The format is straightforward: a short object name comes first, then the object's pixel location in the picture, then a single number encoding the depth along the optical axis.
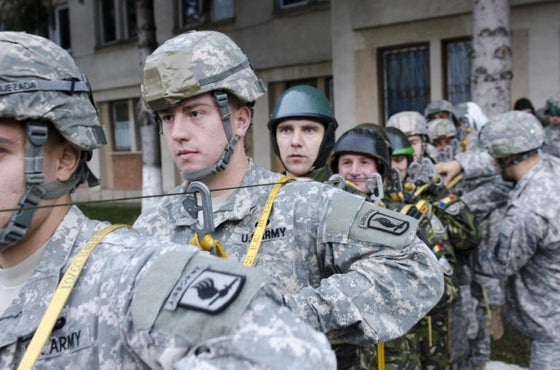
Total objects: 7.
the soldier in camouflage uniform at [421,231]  3.73
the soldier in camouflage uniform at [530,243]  4.11
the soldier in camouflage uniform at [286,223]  2.27
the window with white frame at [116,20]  18.25
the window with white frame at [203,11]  15.45
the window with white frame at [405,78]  11.71
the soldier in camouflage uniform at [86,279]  1.31
